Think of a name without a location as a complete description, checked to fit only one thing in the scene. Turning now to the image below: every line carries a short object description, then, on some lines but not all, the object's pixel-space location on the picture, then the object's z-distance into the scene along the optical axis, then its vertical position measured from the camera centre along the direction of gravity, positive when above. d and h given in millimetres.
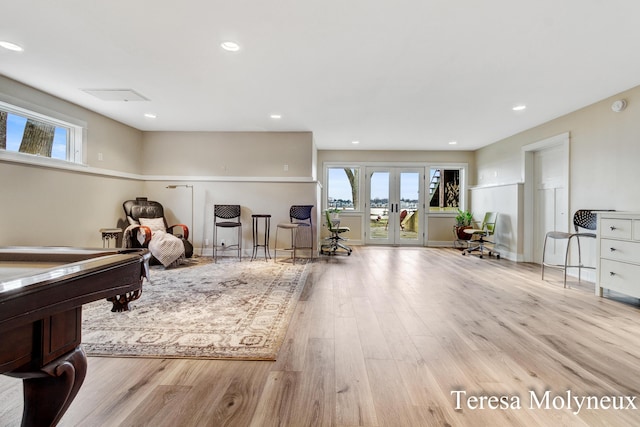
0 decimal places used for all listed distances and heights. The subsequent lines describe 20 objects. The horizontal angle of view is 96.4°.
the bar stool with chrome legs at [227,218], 5172 -102
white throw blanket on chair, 4211 -528
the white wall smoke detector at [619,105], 3389 +1367
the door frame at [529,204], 5137 +251
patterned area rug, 1854 -877
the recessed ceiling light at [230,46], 2496 +1479
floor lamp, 5484 +489
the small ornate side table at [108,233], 4156 -346
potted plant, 6576 -54
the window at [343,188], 7359 +688
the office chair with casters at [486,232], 5738 -299
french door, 7309 +256
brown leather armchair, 4514 -67
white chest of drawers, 2744 -334
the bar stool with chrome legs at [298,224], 5010 -178
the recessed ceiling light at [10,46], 2527 +1462
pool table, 729 -325
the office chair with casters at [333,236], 5777 -452
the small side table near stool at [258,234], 5379 -396
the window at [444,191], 7312 +647
